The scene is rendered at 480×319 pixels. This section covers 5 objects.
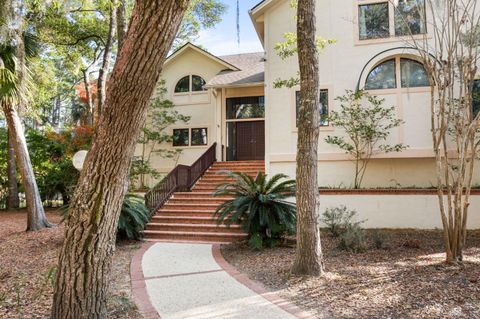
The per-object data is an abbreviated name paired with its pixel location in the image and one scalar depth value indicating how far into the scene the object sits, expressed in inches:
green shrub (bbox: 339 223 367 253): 272.7
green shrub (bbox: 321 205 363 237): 331.6
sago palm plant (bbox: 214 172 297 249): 278.6
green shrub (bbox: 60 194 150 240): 316.2
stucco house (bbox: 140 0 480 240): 401.4
